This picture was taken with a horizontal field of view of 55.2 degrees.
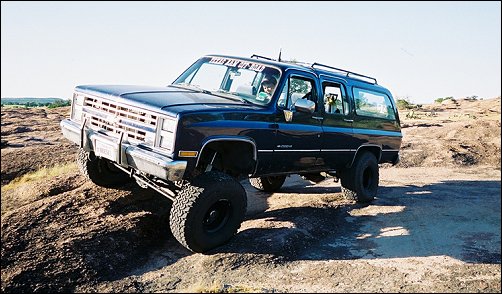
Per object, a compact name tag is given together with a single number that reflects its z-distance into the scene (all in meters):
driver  6.10
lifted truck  4.91
